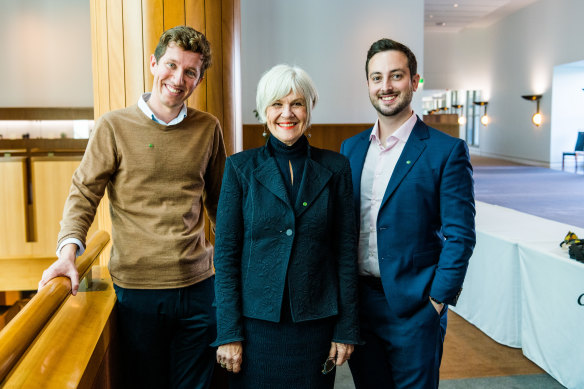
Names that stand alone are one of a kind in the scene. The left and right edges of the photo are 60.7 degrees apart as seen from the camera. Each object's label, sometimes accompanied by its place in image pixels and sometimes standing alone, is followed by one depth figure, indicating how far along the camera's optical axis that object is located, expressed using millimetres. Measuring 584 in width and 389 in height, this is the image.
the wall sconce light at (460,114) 23483
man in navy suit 1855
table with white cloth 3186
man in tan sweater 1864
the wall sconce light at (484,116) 22656
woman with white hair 1599
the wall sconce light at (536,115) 17953
